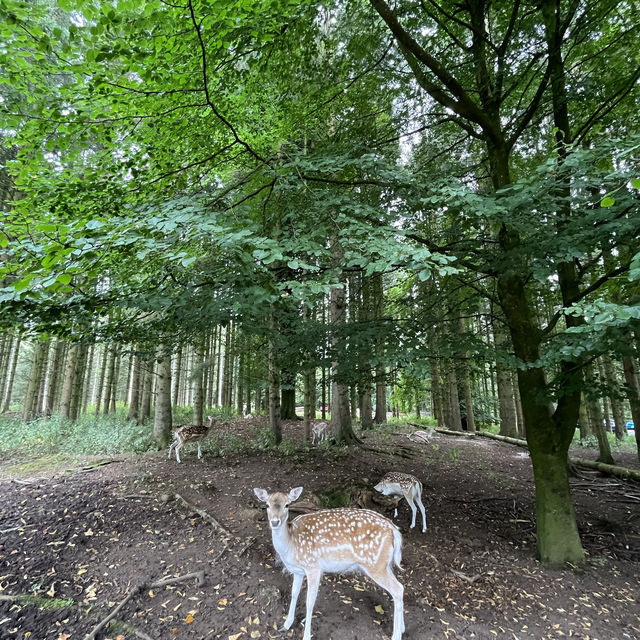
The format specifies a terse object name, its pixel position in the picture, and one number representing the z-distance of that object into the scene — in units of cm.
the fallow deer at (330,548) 354
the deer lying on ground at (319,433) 1143
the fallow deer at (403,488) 616
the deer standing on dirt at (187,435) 816
